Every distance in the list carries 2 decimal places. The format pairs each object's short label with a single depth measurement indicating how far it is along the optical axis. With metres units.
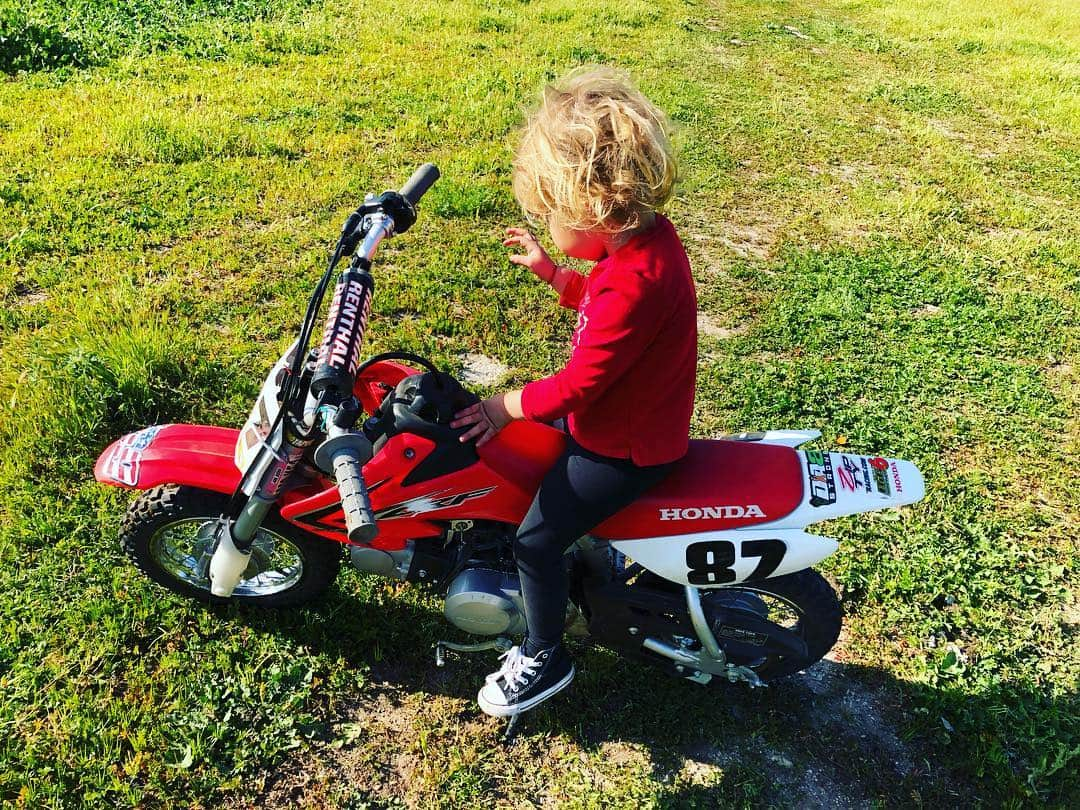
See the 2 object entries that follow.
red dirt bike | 2.38
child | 2.18
